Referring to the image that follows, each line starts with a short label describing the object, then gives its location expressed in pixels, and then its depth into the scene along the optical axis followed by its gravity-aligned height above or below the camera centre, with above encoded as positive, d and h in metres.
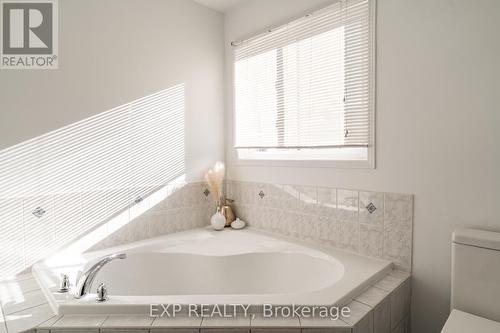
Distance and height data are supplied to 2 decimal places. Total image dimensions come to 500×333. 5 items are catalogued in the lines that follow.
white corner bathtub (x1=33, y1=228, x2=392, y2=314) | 1.86 -0.70
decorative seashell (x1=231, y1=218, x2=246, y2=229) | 2.65 -0.56
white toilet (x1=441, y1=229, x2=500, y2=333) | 1.34 -0.55
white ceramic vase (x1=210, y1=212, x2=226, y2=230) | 2.60 -0.53
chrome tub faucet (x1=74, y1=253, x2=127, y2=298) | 1.41 -0.57
